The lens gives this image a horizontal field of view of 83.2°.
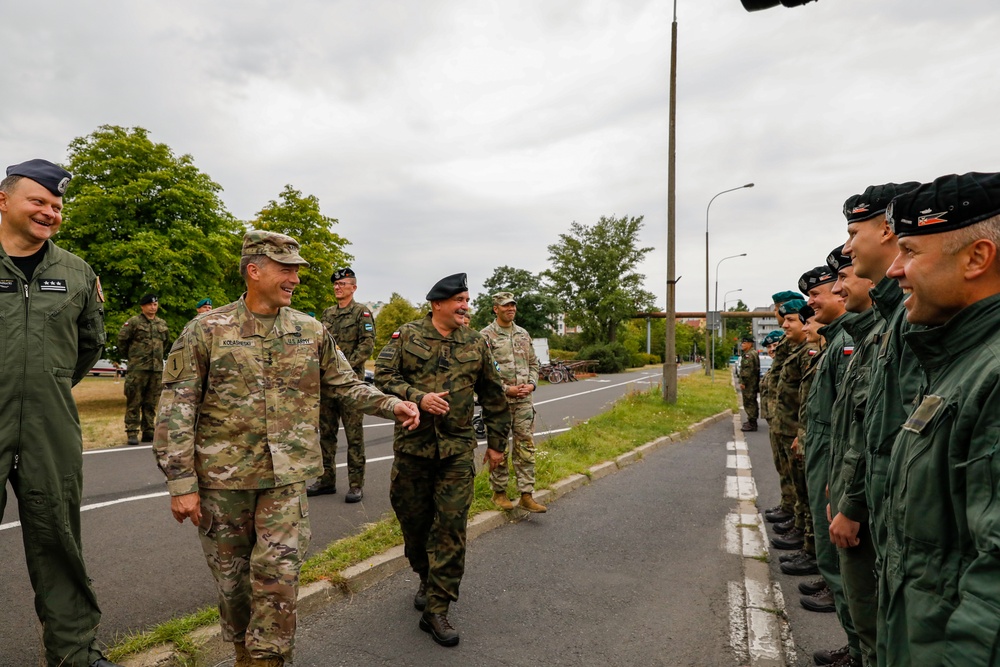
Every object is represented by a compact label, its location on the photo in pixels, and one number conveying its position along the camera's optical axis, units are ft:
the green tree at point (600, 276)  176.65
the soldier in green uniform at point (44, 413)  8.63
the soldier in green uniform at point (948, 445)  4.45
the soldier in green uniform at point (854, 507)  8.57
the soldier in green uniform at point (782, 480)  18.49
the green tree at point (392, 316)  166.09
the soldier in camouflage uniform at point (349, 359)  19.76
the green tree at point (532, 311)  181.47
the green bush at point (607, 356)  152.97
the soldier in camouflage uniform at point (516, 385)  19.25
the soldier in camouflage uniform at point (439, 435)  11.37
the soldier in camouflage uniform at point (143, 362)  30.60
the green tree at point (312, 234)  96.89
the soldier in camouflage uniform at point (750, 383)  39.55
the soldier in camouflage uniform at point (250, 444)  8.77
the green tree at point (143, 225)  60.13
